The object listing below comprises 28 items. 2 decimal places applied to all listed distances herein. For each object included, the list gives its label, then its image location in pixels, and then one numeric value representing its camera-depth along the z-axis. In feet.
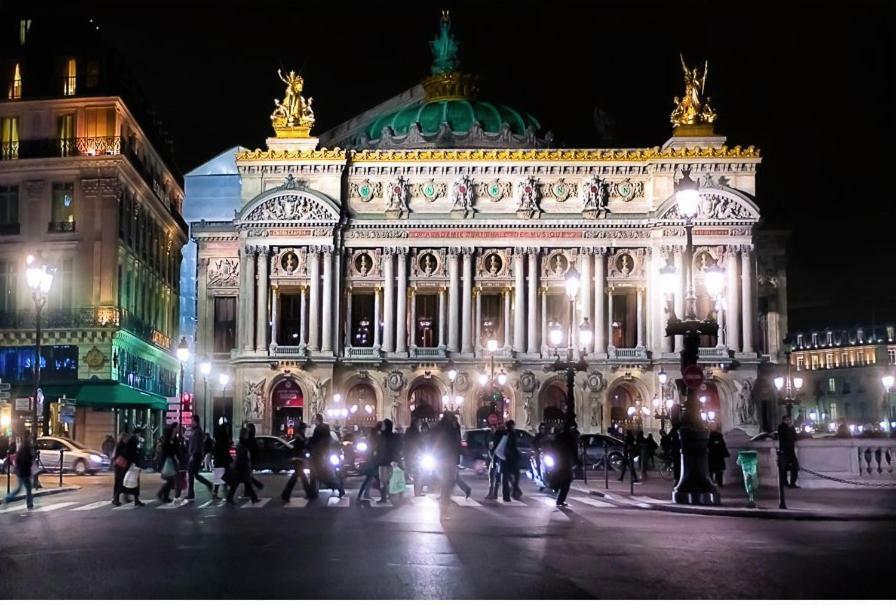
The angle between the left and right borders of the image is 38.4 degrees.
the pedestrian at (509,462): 106.63
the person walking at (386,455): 106.93
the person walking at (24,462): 98.68
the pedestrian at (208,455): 146.97
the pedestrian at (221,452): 107.76
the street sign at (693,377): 95.61
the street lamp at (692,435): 96.94
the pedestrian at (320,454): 105.40
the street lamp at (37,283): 122.93
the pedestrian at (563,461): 99.19
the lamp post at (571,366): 136.87
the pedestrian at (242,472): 102.94
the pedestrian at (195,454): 108.68
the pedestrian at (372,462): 107.14
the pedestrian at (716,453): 122.72
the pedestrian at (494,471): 108.37
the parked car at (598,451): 177.58
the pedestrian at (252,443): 105.19
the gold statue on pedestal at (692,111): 264.72
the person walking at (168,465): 104.01
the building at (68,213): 202.39
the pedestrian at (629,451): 125.08
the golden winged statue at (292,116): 267.18
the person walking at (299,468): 102.82
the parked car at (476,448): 168.45
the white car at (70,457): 167.94
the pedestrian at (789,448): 116.88
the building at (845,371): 500.33
